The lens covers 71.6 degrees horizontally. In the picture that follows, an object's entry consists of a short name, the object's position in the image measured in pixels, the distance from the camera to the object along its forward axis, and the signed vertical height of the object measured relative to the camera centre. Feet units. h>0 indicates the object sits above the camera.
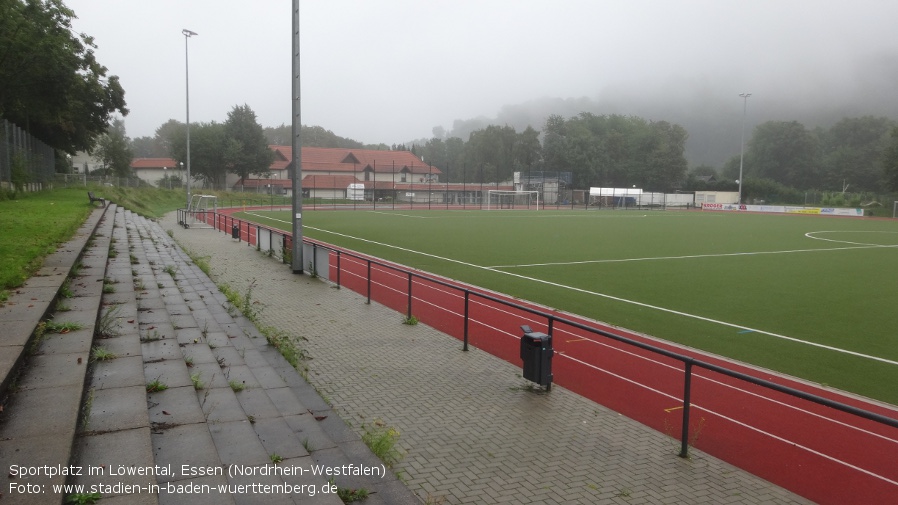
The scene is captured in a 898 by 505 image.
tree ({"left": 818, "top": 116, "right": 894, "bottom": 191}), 358.23 +25.25
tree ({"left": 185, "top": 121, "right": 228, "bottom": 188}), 263.90 +16.79
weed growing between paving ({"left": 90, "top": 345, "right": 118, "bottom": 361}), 20.02 -5.35
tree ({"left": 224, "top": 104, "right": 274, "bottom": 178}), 270.67 +21.51
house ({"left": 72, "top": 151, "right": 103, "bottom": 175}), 279.47 +12.12
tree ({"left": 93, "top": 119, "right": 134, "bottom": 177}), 254.88 +14.11
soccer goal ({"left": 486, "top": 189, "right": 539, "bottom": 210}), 275.18 -1.98
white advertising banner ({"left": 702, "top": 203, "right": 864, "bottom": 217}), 228.63 -3.64
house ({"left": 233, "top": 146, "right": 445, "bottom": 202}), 285.23 +10.51
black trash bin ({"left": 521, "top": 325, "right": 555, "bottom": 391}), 24.29 -6.30
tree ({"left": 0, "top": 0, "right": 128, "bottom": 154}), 89.56 +19.12
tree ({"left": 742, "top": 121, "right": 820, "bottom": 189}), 391.24 +28.58
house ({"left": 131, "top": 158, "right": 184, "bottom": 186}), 308.19 +10.35
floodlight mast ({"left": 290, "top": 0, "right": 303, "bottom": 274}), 52.75 +2.08
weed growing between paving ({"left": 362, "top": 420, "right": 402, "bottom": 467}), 16.97 -7.08
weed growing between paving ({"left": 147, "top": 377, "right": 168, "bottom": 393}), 18.51 -5.85
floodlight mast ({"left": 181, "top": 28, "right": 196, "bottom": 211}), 131.64 +25.91
